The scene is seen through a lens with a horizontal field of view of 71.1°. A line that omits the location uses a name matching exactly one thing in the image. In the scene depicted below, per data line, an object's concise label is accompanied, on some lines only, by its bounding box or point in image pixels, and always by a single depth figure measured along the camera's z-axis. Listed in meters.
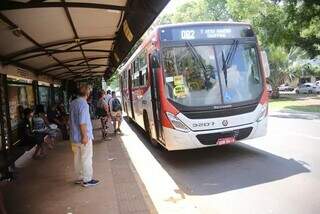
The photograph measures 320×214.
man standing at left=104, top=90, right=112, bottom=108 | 8.66
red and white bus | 4.78
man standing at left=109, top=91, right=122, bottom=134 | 8.37
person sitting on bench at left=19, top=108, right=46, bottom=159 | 5.69
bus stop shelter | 3.53
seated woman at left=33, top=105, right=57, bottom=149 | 6.03
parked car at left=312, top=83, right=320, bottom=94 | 27.55
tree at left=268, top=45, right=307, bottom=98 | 21.16
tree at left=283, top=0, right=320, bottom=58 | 13.27
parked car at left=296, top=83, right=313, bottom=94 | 28.11
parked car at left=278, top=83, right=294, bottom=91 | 35.53
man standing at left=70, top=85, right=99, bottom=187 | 4.03
